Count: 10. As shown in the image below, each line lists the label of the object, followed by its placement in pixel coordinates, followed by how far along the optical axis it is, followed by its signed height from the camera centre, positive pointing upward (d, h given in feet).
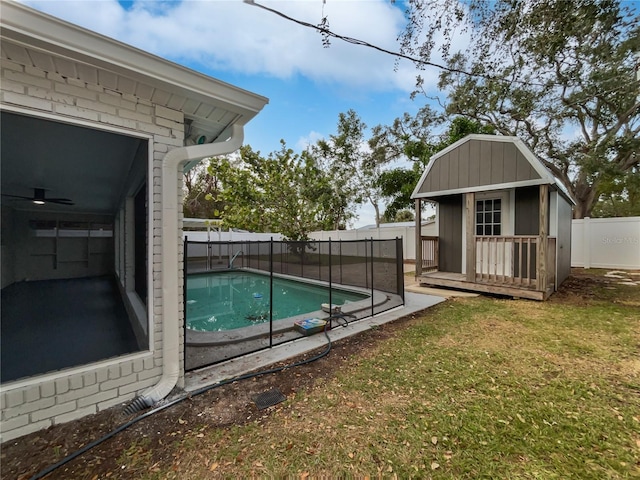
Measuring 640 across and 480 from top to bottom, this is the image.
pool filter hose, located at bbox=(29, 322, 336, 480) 5.58 -4.65
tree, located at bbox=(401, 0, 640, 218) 14.25 +13.38
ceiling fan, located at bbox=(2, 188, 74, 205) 11.55 +1.79
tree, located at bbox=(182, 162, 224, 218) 71.46 +12.31
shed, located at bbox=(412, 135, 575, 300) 18.57 +1.68
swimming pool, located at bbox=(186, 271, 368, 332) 18.54 -5.45
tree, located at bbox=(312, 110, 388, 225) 52.01 +14.84
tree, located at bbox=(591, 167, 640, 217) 37.01 +8.13
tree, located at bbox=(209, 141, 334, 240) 34.23 +5.73
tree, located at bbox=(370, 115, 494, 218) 43.44 +15.00
